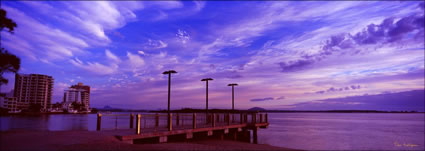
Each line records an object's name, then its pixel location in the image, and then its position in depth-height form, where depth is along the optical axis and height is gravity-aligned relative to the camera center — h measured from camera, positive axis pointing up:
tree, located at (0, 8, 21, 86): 15.35 +2.51
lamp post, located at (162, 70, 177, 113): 20.40 +1.86
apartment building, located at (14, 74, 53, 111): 183.62 +7.37
